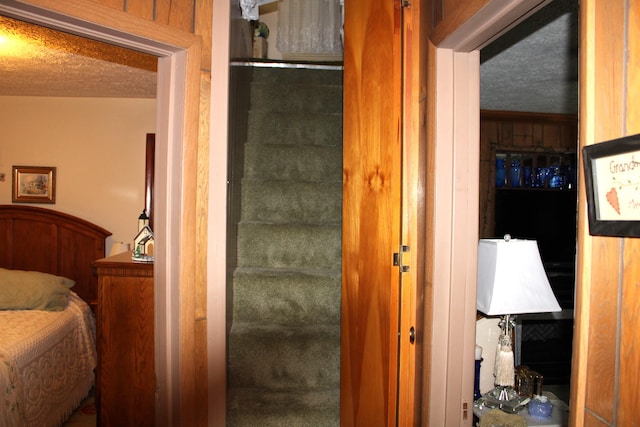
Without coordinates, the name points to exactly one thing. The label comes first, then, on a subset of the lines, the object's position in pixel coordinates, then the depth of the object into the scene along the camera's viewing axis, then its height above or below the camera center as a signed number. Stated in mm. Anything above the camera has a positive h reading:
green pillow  2980 -598
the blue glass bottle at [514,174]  4453 +422
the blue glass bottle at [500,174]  4469 +421
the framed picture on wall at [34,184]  3879 +207
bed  2365 -738
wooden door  1427 -21
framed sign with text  744 +55
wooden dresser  1976 -620
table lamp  1710 -288
